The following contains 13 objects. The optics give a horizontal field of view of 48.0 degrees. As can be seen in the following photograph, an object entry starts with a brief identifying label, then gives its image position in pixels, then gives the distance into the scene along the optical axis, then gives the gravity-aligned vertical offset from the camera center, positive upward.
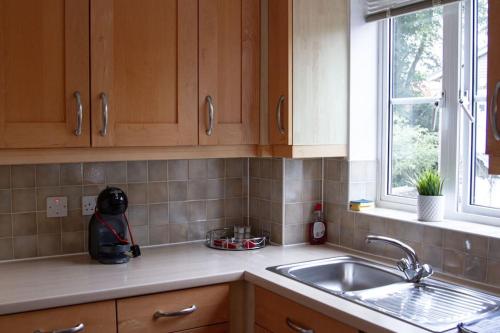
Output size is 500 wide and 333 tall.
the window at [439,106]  2.19 +0.19
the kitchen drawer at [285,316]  1.83 -0.57
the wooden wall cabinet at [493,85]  1.63 +0.20
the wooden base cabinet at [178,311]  2.05 -0.60
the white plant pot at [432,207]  2.23 -0.22
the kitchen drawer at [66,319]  1.85 -0.56
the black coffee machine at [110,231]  2.32 -0.33
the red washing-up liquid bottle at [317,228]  2.68 -0.36
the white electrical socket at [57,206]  2.45 -0.23
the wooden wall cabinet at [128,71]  2.06 +0.33
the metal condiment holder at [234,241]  2.61 -0.42
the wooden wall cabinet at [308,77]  2.39 +0.33
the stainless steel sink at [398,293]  1.72 -0.49
